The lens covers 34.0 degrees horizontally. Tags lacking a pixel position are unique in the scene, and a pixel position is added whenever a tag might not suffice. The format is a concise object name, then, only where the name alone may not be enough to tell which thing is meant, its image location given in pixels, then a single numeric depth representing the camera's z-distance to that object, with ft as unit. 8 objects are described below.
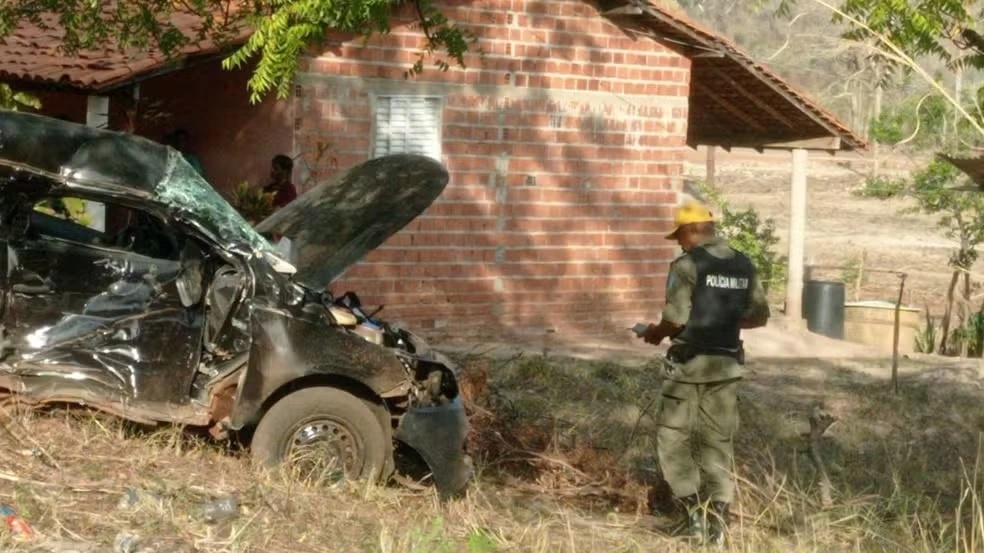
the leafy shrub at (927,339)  66.39
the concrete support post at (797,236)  65.82
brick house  51.85
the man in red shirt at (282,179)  47.55
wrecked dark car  27.84
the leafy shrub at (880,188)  120.66
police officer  28.81
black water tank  67.15
